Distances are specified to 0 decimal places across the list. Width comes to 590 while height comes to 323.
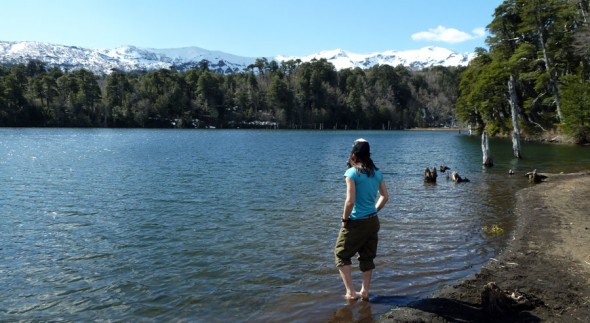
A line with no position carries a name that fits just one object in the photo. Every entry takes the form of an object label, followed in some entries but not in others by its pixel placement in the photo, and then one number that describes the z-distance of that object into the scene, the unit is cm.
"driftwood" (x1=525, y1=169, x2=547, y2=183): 2566
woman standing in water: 740
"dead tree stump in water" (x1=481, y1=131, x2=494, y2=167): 3609
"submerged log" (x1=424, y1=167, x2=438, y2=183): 2728
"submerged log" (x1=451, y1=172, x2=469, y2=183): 2705
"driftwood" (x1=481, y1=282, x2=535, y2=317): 721
